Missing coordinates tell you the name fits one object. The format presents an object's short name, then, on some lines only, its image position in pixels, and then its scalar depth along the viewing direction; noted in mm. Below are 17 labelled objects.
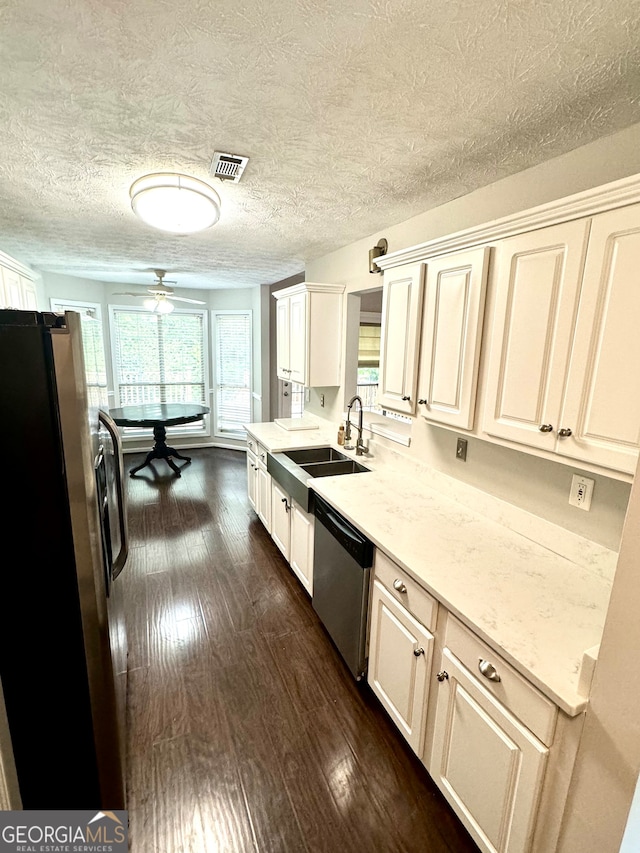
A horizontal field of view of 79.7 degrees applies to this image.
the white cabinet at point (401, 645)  1474
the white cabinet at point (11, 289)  2680
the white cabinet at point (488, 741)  1061
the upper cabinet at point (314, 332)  3129
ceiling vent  1667
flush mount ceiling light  1900
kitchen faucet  2889
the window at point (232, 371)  6156
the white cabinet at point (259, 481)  3357
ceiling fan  4445
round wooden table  4871
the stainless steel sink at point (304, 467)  2516
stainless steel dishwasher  1853
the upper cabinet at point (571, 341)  1107
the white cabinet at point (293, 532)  2570
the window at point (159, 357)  5828
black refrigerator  958
